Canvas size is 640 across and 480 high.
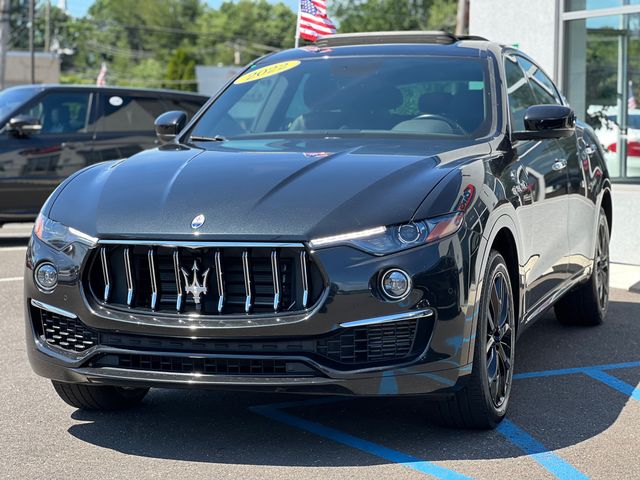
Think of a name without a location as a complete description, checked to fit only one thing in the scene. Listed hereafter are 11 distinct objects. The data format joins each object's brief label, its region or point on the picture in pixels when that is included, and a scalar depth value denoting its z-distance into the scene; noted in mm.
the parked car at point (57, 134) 12945
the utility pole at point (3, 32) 33344
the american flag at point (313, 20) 13500
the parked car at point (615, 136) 11641
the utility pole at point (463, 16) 22234
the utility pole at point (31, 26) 55931
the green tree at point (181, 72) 92750
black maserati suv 4152
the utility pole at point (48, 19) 81750
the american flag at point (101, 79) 35531
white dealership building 11805
